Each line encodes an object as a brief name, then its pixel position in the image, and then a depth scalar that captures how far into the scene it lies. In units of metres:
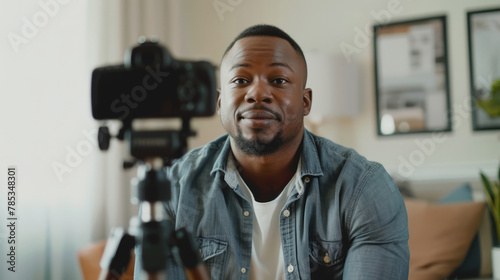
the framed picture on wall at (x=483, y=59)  2.17
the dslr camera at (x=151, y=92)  0.66
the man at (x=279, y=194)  1.06
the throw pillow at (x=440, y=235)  1.71
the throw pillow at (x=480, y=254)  1.79
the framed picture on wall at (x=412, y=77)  2.27
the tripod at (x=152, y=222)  0.62
